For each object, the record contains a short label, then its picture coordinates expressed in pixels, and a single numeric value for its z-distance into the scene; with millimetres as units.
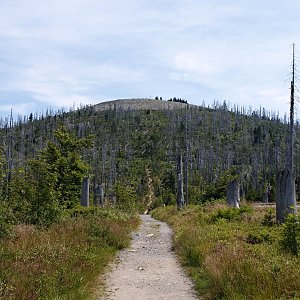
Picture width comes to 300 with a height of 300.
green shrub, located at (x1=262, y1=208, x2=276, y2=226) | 15170
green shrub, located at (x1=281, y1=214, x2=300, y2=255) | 9345
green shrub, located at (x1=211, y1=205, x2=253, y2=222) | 18281
